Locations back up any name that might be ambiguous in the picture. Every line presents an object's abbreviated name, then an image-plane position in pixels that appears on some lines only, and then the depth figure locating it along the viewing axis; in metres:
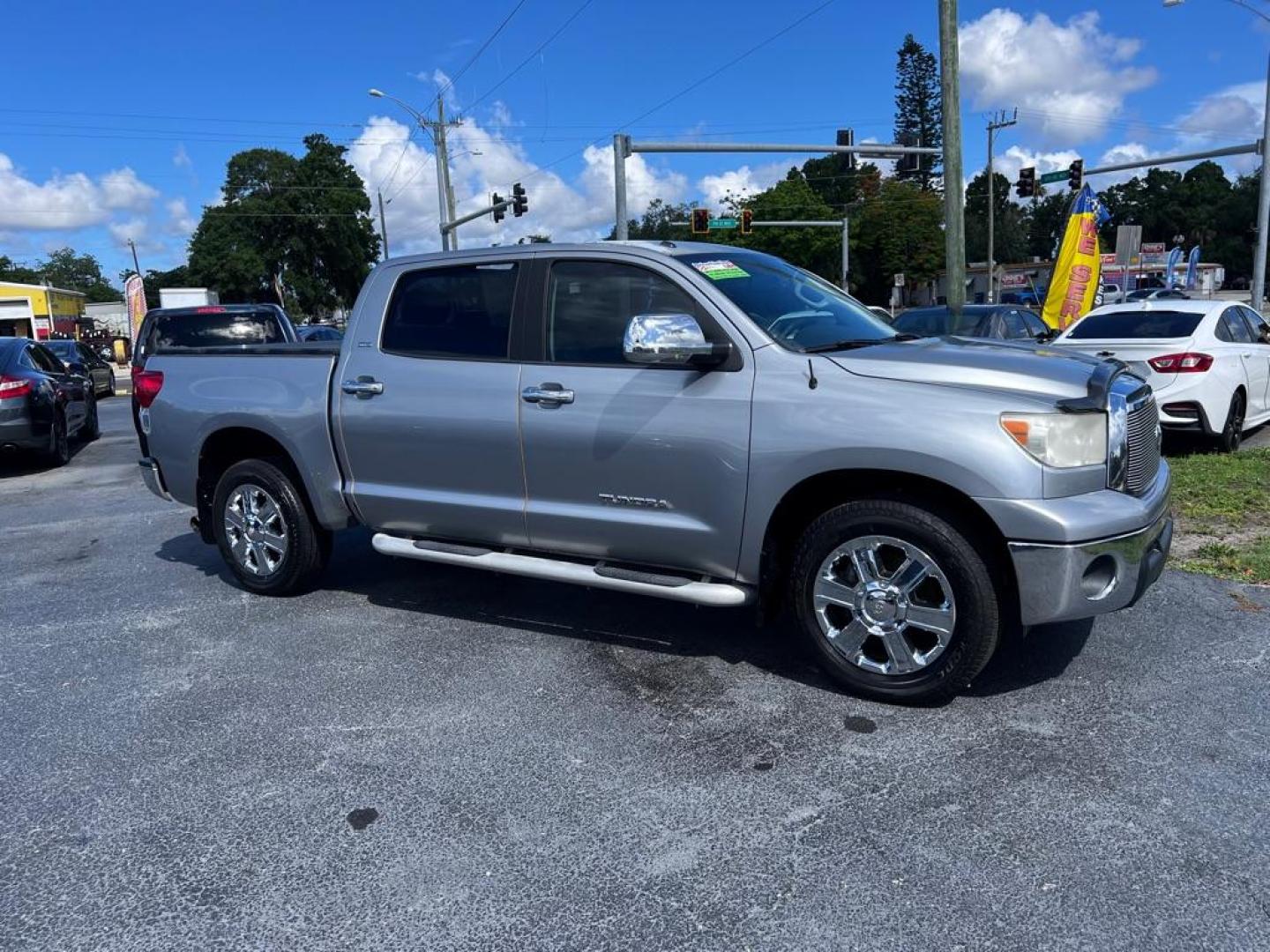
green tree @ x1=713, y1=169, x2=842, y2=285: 69.38
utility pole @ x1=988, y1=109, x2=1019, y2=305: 53.50
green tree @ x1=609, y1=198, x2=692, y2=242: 114.42
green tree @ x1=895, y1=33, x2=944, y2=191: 73.62
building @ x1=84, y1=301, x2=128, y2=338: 69.00
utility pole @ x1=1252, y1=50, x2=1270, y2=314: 24.06
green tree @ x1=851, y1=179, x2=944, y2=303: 67.00
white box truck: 33.41
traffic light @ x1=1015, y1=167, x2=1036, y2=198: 27.41
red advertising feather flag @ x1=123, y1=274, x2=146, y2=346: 24.88
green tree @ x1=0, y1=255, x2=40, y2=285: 111.56
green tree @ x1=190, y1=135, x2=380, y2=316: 69.12
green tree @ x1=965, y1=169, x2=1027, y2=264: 109.25
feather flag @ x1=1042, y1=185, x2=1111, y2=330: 15.23
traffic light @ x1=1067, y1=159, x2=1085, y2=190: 26.41
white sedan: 8.66
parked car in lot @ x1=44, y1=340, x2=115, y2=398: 17.03
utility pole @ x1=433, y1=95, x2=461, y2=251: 36.28
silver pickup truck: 3.63
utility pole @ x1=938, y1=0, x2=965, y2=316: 11.84
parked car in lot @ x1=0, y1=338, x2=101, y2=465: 10.71
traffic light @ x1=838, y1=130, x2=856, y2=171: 21.97
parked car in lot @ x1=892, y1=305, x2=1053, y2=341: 12.16
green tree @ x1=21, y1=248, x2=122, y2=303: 136.15
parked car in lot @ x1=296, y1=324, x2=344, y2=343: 23.40
